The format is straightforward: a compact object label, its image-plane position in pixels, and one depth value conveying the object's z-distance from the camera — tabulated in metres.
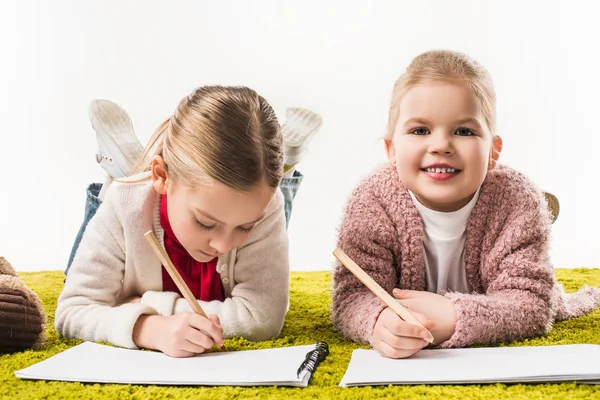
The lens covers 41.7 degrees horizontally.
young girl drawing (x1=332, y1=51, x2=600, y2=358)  1.20
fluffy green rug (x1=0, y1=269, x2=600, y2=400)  0.92
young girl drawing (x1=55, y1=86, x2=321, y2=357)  1.11
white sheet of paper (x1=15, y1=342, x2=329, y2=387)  0.97
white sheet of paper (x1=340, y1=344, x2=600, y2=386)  0.95
